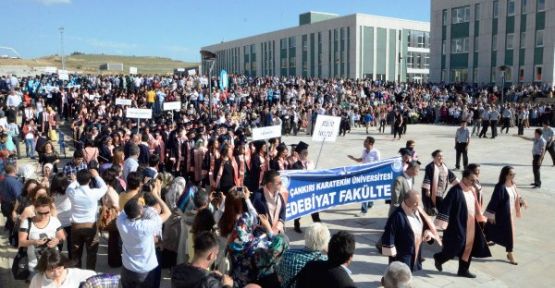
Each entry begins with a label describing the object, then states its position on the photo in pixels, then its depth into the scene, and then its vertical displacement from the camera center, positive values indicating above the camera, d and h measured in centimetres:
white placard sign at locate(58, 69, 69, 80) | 2851 +171
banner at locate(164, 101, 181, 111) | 1905 +2
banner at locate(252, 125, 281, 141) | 1184 -66
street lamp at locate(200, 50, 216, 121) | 1734 +174
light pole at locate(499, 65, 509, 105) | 3502 +264
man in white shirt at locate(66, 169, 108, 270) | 652 -143
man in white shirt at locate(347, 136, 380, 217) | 1034 -102
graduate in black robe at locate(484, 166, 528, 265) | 775 -166
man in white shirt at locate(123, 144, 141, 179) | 937 -110
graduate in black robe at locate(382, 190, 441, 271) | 625 -165
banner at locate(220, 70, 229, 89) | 2288 +135
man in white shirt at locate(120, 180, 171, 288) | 507 -149
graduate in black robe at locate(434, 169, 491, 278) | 708 -175
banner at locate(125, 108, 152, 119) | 1569 -24
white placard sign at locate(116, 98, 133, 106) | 1966 +18
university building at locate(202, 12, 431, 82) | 5903 +762
